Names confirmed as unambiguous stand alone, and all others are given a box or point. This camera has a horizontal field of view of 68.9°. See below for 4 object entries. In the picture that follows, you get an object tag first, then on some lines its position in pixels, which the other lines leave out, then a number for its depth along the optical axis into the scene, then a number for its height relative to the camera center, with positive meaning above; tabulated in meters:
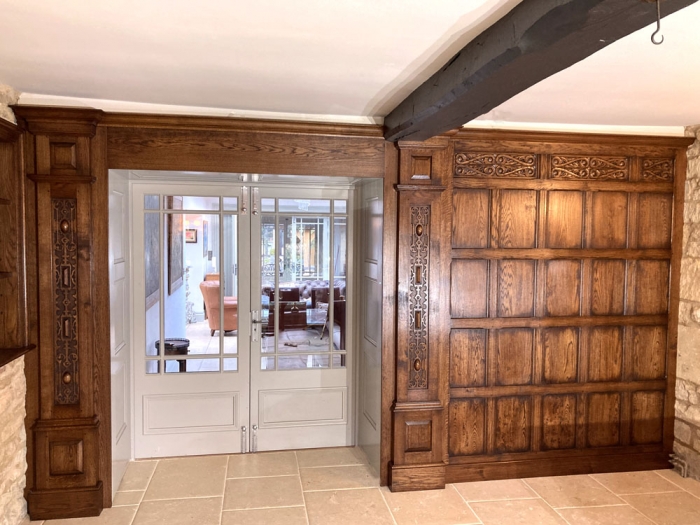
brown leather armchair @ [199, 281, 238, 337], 3.93 -0.49
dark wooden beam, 1.39 +0.66
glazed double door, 3.83 -0.58
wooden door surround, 3.04 -0.27
